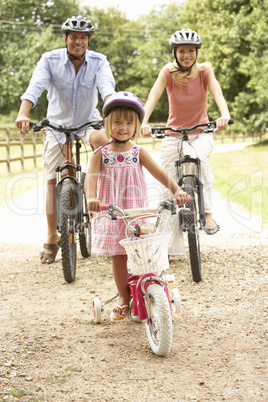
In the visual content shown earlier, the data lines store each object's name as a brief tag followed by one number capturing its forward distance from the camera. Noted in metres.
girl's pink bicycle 6.49
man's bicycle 9.90
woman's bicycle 9.82
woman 10.61
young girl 7.56
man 10.41
